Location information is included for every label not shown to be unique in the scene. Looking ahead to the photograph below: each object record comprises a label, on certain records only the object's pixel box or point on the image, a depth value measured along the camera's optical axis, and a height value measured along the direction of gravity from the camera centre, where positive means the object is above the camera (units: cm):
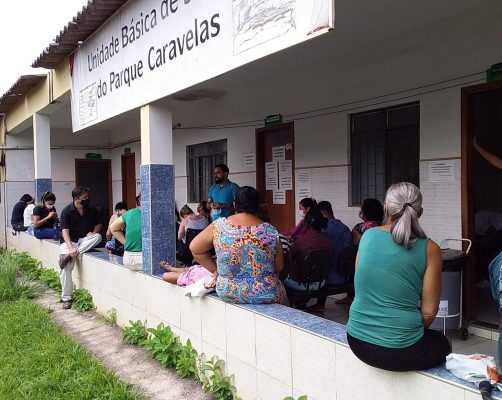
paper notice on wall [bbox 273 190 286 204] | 744 -26
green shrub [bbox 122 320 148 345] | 527 -159
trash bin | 421 -99
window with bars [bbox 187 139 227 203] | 905 +32
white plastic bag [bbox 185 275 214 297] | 416 -90
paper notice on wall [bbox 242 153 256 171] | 794 +30
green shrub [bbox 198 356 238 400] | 382 -155
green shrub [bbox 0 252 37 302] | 736 -152
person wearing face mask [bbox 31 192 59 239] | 909 -63
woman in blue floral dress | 369 -55
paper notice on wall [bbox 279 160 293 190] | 729 +6
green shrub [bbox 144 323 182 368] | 459 -153
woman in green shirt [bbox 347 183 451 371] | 240 -55
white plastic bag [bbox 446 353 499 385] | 213 -84
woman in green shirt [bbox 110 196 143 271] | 576 -68
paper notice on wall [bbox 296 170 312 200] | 690 -7
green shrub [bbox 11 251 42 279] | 909 -153
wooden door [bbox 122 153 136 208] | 1307 +8
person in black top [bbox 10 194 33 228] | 1128 -59
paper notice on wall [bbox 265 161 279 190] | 761 +5
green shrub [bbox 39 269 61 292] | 811 -157
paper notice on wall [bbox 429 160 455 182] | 496 +6
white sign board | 314 +114
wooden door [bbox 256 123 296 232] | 727 +26
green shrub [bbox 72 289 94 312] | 682 -162
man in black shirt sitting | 705 -74
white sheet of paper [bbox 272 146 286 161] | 742 +39
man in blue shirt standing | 687 -19
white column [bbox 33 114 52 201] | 1009 +57
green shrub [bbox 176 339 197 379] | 427 -155
